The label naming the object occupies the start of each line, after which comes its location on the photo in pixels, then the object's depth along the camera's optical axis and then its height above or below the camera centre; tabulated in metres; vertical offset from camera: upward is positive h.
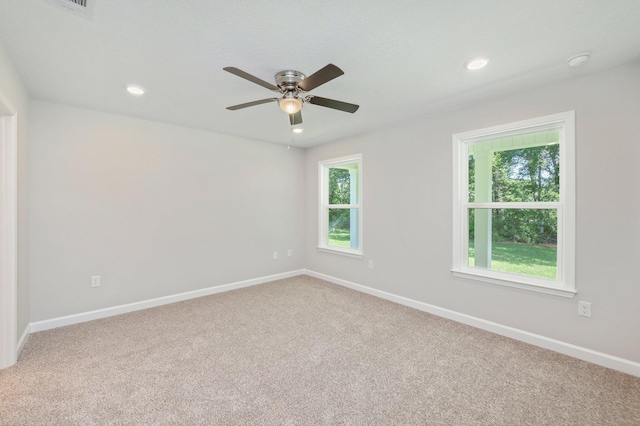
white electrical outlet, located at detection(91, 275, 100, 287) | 3.13 -0.81
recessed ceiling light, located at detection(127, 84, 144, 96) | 2.50 +1.12
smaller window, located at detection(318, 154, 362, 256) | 4.67 +0.08
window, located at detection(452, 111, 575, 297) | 2.44 +0.06
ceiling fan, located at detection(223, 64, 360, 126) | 2.18 +0.90
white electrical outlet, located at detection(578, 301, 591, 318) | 2.29 -0.83
